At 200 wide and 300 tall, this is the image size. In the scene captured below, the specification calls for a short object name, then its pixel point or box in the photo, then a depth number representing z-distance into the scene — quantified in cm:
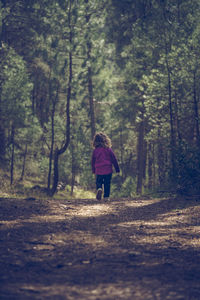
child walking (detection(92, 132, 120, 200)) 1134
